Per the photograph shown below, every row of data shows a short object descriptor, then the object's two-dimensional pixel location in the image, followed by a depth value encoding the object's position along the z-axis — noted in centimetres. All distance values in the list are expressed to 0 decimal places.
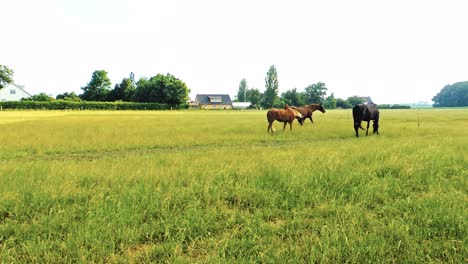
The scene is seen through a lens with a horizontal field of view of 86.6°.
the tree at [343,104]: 12825
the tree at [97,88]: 9262
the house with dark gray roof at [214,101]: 13062
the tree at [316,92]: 12031
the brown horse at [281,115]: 1762
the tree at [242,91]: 16778
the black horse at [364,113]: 1622
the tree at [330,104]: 12226
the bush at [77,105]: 6669
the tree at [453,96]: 15352
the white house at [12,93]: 8969
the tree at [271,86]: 11225
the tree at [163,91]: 8569
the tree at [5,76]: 9988
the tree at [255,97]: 12415
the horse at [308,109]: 2322
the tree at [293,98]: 10912
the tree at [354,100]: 13175
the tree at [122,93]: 9350
